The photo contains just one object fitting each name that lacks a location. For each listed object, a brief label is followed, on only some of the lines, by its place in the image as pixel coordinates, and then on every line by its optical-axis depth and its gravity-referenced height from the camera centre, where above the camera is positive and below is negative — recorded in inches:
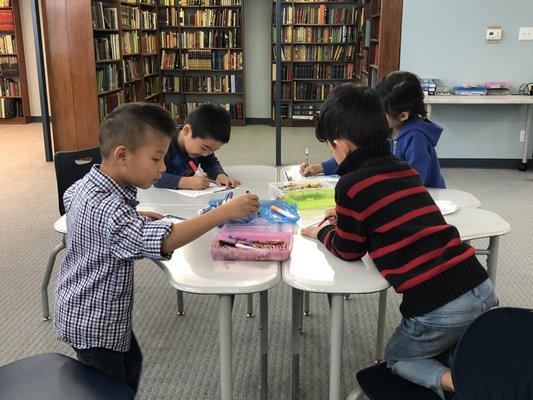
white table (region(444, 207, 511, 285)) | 65.7 -20.9
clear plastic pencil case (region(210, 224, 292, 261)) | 57.7 -20.3
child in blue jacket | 89.3 -11.7
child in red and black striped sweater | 52.7 -19.2
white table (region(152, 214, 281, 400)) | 51.5 -21.5
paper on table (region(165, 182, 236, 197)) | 85.2 -21.5
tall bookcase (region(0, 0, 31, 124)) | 320.2 -10.3
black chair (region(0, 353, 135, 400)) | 49.1 -30.2
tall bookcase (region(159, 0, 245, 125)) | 314.5 +0.1
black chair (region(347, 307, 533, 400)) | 38.9 -21.7
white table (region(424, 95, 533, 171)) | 195.5 -16.2
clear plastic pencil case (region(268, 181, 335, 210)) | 77.1 -20.4
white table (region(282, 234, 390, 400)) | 52.0 -21.5
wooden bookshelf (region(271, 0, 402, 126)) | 309.3 +1.4
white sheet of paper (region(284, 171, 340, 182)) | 92.9 -20.9
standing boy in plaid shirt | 51.0 -16.4
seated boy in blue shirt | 88.7 -15.7
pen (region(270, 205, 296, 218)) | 70.3 -20.1
